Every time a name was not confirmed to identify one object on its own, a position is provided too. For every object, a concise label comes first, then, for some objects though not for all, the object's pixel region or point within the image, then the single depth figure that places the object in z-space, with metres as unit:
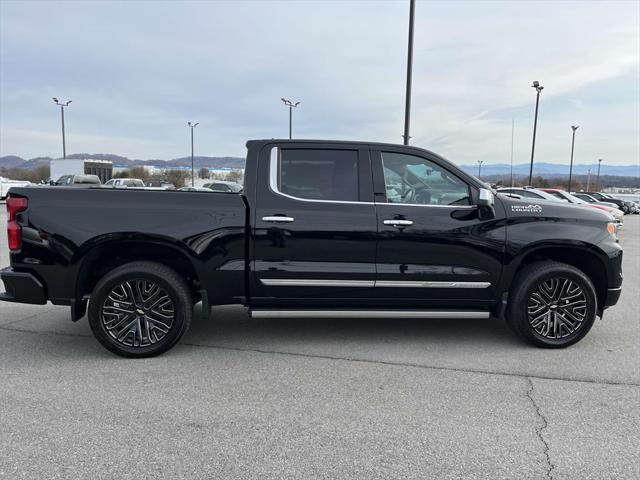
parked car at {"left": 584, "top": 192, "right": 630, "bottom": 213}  32.36
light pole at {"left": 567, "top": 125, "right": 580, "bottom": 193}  49.92
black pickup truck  4.34
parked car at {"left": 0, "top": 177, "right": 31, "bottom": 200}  33.09
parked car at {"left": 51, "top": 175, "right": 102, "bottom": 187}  27.24
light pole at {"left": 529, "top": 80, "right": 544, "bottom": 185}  28.50
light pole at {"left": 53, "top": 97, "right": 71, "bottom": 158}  43.57
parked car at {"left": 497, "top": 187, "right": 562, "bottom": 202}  15.66
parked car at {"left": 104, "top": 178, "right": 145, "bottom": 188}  30.06
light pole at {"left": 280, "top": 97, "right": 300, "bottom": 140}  31.12
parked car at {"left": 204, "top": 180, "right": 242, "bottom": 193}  24.73
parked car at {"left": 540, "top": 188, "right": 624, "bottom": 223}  17.75
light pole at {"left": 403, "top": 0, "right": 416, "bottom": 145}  12.94
